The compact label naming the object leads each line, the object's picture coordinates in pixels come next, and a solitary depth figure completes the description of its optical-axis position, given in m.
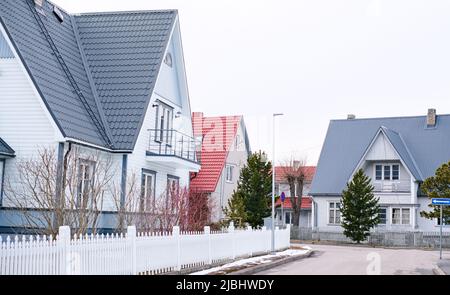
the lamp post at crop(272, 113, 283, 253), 27.63
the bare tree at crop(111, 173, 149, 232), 20.39
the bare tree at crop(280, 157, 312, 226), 59.59
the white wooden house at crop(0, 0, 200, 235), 20.80
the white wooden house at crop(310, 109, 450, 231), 46.88
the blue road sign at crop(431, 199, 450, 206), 26.77
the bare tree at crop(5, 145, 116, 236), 17.33
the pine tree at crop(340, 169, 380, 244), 43.31
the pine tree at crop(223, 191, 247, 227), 35.19
